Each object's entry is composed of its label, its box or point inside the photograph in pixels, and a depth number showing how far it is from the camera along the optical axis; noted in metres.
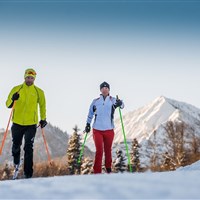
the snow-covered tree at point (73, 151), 47.88
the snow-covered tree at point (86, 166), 52.09
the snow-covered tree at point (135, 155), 58.59
